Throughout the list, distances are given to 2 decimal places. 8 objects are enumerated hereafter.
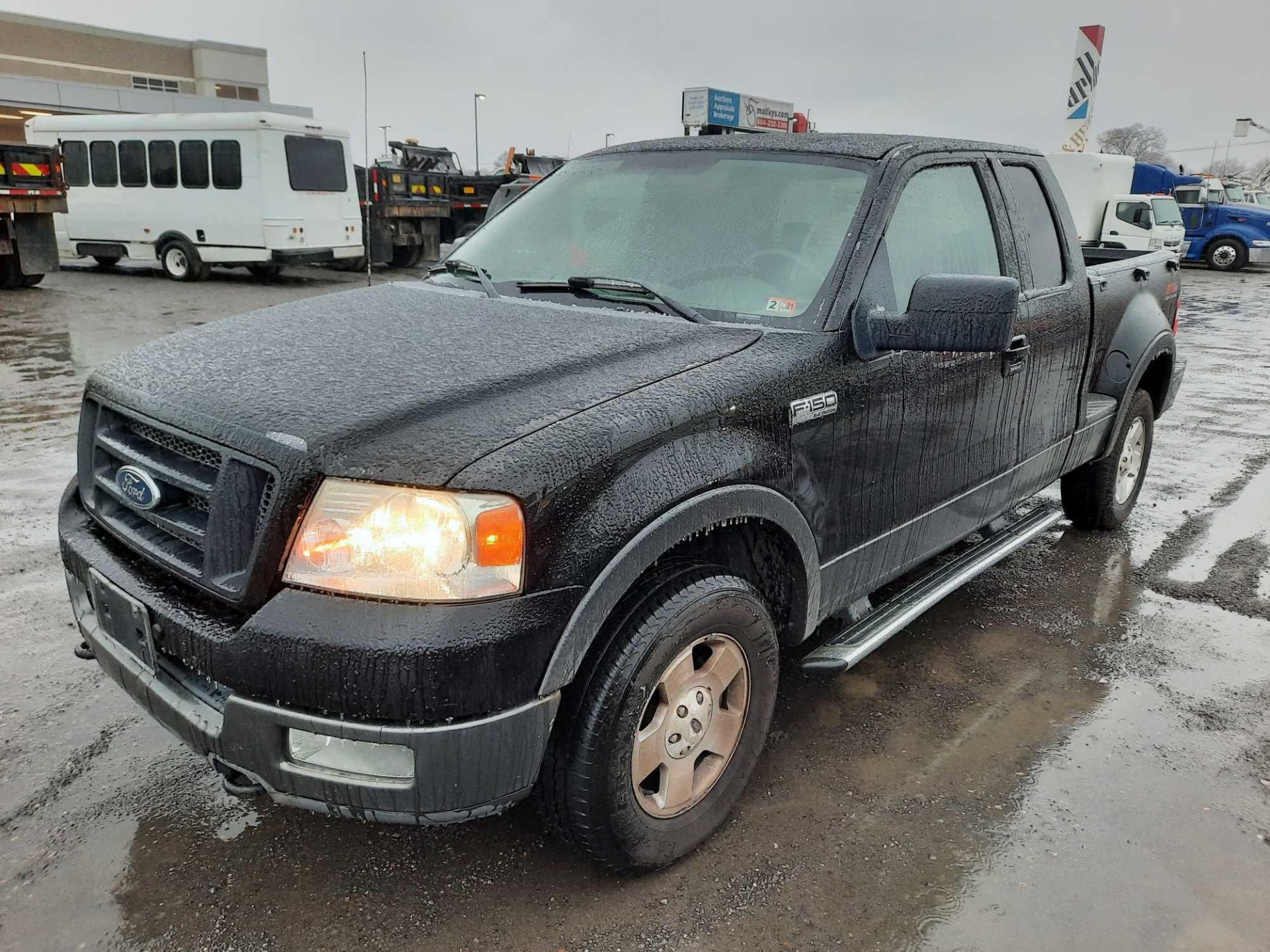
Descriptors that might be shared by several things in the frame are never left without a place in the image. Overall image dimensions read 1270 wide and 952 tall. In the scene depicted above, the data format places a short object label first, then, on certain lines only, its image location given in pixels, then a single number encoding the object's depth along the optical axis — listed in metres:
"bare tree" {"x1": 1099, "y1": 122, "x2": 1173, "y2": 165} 89.75
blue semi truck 23.61
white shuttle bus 15.22
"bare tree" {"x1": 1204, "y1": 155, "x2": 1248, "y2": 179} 91.78
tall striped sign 24.61
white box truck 20.39
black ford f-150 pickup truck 1.93
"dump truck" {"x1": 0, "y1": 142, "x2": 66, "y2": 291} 12.93
